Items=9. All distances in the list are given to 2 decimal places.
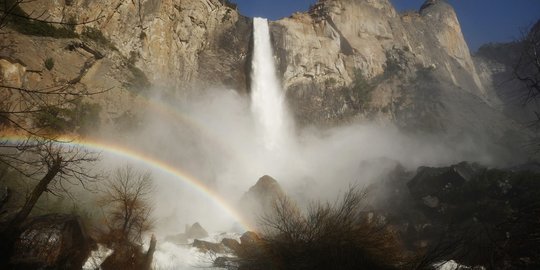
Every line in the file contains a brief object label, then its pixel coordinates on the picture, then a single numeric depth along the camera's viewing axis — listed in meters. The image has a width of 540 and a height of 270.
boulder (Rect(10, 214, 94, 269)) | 12.27
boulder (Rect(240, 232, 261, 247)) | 10.05
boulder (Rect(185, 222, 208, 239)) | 27.58
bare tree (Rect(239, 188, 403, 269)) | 7.82
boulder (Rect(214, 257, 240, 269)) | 10.58
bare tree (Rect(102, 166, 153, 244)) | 21.47
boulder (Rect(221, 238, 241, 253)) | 23.88
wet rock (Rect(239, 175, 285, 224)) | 30.11
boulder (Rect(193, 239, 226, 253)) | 23.30
